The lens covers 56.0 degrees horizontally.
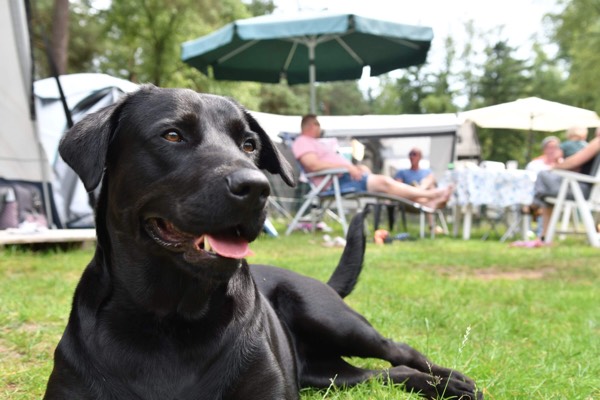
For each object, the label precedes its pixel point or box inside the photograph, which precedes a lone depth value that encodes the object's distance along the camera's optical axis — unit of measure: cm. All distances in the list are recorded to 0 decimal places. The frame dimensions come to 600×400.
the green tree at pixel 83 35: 2342
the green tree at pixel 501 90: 3700
